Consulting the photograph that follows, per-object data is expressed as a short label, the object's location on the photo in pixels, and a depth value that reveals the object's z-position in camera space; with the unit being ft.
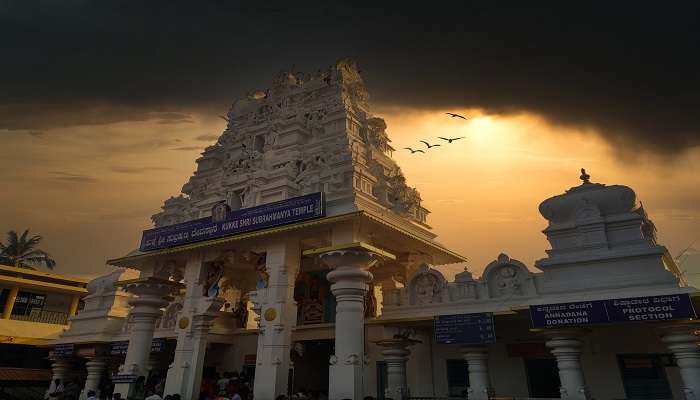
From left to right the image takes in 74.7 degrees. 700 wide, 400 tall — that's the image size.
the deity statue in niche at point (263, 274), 55.36
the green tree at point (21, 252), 148.66
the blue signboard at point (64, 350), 79.97
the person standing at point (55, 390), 71.77
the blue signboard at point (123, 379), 56.34
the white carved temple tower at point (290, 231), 46.75
